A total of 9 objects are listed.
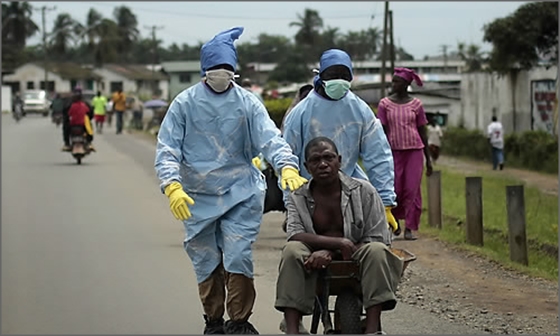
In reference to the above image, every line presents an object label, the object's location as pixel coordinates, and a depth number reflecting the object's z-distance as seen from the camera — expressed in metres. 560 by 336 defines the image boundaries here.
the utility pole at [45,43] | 95.19
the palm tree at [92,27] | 106.94
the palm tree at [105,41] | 107.01
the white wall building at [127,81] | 99.50
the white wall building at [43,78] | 98.75
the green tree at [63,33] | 110.25
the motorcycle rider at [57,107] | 46.16
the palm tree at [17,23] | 104.94
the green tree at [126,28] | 112.81
